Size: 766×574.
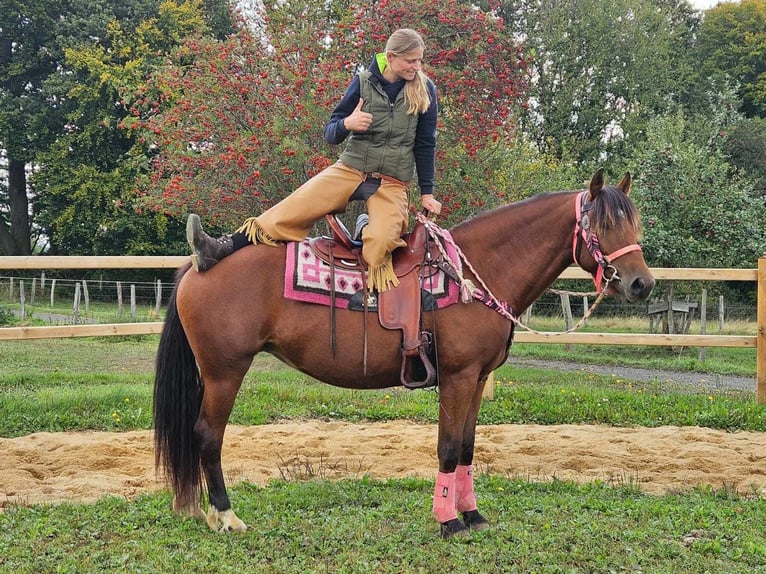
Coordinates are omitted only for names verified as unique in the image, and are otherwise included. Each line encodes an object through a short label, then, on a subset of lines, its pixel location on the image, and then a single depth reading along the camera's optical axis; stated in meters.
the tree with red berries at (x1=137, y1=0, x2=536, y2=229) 9.21
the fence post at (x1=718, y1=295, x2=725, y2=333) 15.71
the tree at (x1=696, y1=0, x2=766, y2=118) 29.17
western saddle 3.96
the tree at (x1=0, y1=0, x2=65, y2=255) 24.66
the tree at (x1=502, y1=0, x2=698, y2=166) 28.22
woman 3.95
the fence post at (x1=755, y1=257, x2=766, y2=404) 7.66
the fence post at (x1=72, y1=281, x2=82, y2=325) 15.95
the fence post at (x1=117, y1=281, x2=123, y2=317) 15.74
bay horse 3.97
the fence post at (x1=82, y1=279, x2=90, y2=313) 16.34
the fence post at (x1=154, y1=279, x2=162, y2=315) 15.43
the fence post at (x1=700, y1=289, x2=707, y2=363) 15.11
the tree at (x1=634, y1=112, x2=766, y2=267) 15.41
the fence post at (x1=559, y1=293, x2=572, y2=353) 12.67
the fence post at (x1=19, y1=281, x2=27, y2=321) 15.27
